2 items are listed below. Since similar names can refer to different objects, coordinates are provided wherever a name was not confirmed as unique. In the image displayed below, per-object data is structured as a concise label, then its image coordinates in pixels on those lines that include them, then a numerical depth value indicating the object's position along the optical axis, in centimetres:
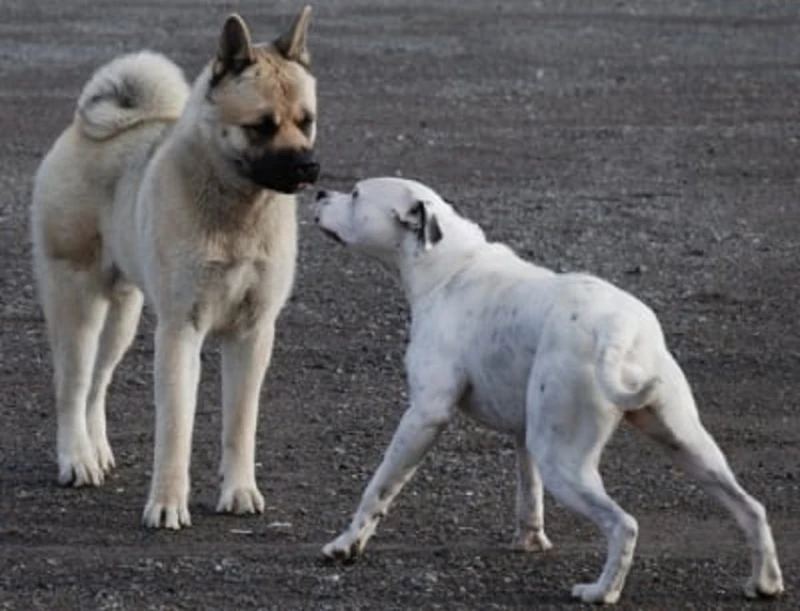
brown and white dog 1858
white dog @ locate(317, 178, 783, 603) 1564
